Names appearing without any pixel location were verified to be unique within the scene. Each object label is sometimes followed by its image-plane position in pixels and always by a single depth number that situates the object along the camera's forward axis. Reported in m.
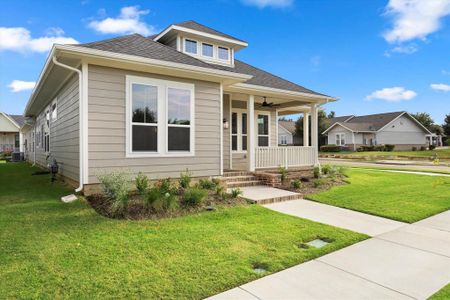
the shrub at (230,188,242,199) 7.13
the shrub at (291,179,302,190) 8.98
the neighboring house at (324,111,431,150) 40.25
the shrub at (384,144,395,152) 38.83
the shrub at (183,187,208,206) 6.20
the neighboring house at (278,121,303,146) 47.84
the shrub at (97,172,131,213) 5.51
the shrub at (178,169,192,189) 7.20
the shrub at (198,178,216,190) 7.57
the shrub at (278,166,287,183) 9.54
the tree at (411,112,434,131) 59.06
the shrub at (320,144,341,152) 38.81
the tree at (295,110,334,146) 43.90
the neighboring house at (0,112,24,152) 32.56
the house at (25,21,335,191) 6.57
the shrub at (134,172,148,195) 6.25
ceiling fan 11.27
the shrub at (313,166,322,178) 10.55
